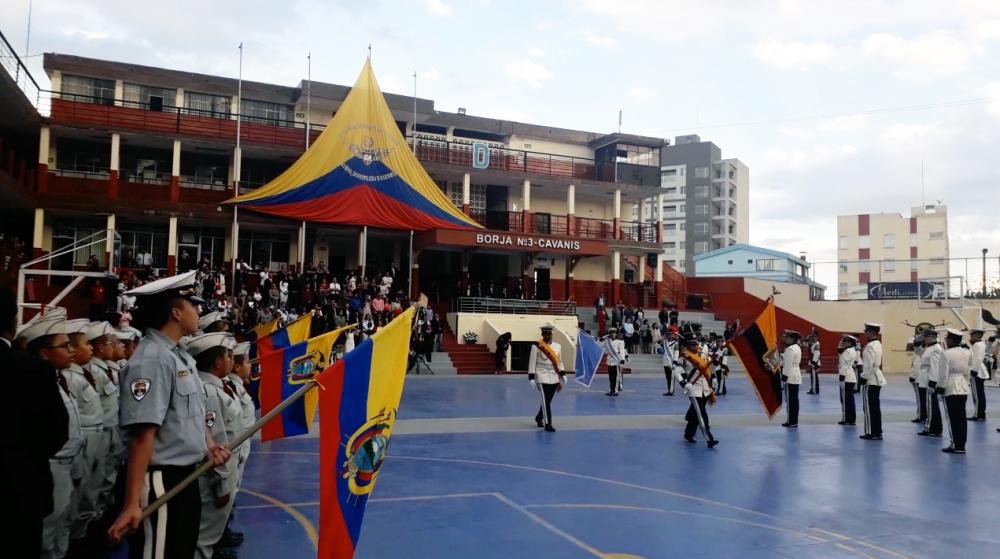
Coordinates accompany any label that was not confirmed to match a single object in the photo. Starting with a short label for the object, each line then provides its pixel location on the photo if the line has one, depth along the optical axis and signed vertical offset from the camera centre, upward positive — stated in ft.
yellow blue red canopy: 67.77 +12.93
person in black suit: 9.37 -1.84
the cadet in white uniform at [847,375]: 45.73 -3.34
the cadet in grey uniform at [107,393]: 20.15 -2.52
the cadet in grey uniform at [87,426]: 18.15 -3.16
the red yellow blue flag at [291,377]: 24.43 -2.33
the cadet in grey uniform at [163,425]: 10.75 -1.85
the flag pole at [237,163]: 93.50 +19.30
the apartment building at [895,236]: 240.12 +30.85
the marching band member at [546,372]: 40.50 -3.18
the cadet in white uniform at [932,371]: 41.47 -2.70
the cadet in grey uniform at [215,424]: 14.42 -2.53
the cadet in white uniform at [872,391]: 40.24 -3.83
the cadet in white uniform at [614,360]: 62.80 -3.79
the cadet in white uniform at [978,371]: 49.29 -3.17
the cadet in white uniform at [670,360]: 64.34 -3.69
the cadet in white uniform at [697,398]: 36.52 -4.08
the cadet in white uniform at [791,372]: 44.73 -3.27
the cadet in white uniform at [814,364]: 73.05 -4.27
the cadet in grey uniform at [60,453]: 15.16 -3.28
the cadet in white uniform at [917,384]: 46.37 -4.15
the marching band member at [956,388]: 36.09 -3.26
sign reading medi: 109.00 +5.50
